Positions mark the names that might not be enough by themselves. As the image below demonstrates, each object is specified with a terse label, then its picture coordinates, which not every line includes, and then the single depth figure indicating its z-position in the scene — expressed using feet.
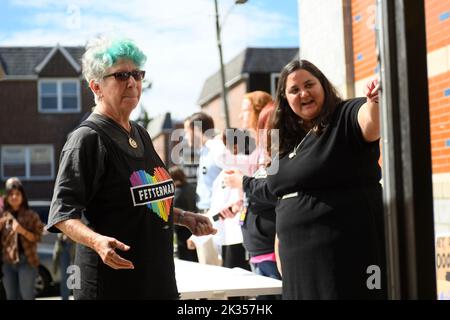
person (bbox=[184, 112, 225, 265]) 16.40
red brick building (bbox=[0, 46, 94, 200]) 104.27
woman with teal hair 7.54
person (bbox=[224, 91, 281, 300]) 13.15
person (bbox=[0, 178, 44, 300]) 24.45
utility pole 40.13
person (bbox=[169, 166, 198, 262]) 22.65
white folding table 11.37
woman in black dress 8.58
